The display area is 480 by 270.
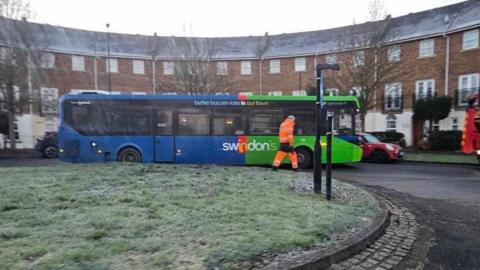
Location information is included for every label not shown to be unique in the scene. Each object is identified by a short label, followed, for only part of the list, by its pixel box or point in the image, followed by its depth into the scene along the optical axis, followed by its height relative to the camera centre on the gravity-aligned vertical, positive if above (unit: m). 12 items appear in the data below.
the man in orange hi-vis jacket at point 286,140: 11.30 -0.47
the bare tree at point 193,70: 28.30 +4.48
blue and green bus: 13.66 -0.11
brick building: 26.75 +5.88
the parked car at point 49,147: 21.08 -1.32
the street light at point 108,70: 33.81 +5.37
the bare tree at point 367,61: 24.61 +4.58
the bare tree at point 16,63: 22.20 +3.92
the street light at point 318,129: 7.37 -0.08
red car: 17.89 -1.29
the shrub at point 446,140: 23.78 -0.97
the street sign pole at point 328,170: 7.15 -0.90
